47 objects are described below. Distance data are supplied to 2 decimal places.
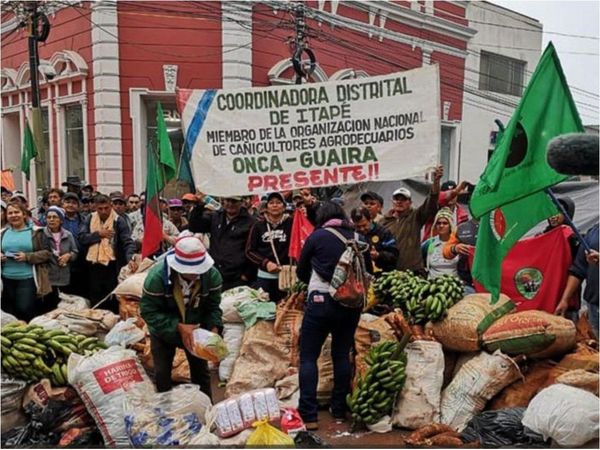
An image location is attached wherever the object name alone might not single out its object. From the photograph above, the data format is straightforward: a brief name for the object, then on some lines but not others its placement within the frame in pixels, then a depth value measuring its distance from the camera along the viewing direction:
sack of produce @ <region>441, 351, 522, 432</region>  3.98
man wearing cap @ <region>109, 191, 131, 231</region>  7.25
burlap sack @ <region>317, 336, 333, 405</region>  4.54
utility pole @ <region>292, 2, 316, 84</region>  12.90
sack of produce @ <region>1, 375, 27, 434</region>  3.99
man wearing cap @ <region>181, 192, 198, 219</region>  5.80
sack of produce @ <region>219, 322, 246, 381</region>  5.00
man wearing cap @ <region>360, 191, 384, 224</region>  5.71
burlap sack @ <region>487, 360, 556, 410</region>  4.01
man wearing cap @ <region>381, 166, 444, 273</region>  5.33
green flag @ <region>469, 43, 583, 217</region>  3.53
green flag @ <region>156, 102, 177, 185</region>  6.60
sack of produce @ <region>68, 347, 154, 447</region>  3.77
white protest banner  4.66
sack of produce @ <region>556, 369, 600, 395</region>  3.63
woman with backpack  4.08
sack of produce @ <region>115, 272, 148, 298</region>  5.35
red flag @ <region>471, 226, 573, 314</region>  4.57
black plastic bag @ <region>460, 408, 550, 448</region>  3.57
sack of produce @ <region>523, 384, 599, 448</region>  3.33
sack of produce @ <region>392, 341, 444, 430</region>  4.08
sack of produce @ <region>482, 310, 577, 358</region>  3.94
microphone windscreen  1.23
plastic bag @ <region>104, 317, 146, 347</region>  4.59
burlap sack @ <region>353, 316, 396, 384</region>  4.62
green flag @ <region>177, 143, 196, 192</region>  6.26
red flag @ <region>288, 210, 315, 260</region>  5.17
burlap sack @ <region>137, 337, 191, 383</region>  4.59
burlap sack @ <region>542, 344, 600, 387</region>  3.84
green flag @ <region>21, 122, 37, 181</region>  11.73
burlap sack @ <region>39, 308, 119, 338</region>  4.93
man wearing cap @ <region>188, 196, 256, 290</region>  5.56
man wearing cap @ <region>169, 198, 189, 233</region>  7.24
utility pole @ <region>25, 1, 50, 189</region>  11.04
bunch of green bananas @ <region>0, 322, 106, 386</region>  4.16
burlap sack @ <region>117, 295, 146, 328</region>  5.33
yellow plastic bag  3.23
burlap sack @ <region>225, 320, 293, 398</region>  4.66
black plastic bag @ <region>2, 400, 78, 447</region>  3.82
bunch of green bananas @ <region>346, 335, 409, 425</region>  4.08
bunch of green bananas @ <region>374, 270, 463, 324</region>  4.45
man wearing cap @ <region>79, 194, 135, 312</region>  6.14
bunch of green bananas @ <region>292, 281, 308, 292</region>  4.94
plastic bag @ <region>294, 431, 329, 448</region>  3.58
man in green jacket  3.61
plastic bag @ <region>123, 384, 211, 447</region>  3.54
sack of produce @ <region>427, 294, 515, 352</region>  4.21
